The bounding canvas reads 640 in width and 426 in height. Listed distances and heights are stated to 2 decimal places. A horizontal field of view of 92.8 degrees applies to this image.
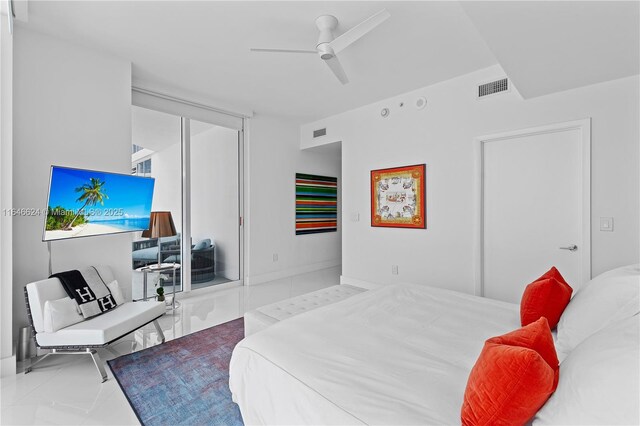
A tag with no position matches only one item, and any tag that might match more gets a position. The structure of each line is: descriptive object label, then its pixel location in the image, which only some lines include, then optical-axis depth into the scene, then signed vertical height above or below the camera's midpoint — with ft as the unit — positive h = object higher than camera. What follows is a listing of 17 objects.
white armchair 7.45 -2.93
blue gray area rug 6.11 -4.02
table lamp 11.66 -0.54
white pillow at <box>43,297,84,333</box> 7.46 -2.55
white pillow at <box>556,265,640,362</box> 4.34 -1.45
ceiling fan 7.75 +4.69
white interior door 9.74 +0.13
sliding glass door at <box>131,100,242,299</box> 13.51 +0.91
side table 11.82 -2.22
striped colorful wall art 19.20 +0.52
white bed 2.69 -2.21
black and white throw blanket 8.24 -2.20
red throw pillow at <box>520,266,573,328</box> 5.45 -1.65
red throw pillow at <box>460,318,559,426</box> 2.92 -1.74
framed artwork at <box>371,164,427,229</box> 13.44 +0.67
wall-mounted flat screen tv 8.17 +0.28
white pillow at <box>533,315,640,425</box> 2.38 -1.48
